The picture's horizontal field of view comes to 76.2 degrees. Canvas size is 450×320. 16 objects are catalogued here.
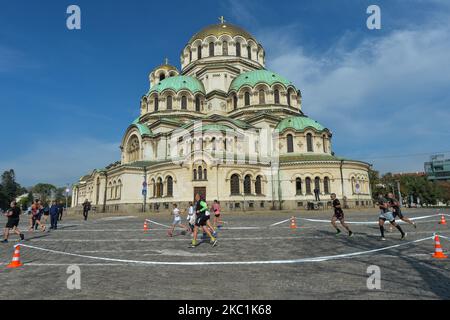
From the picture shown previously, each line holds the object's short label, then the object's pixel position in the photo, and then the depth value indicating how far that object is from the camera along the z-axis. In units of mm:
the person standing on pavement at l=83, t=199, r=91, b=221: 27830
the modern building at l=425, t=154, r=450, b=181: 115500
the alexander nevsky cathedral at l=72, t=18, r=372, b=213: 35875
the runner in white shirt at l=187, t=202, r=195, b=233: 14458
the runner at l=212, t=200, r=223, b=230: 16016
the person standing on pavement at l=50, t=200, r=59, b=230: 18328
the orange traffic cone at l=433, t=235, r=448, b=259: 8125
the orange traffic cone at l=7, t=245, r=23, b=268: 8023
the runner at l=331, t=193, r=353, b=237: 12445
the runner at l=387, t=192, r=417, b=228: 12942
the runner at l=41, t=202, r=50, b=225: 23027
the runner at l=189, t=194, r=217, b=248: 11039
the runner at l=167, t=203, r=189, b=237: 14461
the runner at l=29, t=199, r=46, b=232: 18094
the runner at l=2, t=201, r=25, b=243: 13164
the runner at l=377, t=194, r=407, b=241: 11633
